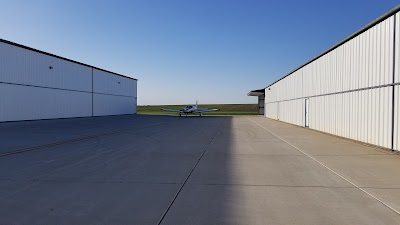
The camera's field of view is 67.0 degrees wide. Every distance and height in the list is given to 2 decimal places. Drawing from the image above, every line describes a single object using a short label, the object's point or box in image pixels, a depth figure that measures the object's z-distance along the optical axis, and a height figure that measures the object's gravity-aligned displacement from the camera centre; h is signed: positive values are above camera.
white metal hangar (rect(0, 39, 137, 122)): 26.95 +2.33
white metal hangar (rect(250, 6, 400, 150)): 11.30 +1.15
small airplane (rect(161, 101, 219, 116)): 50.84 -0.29
